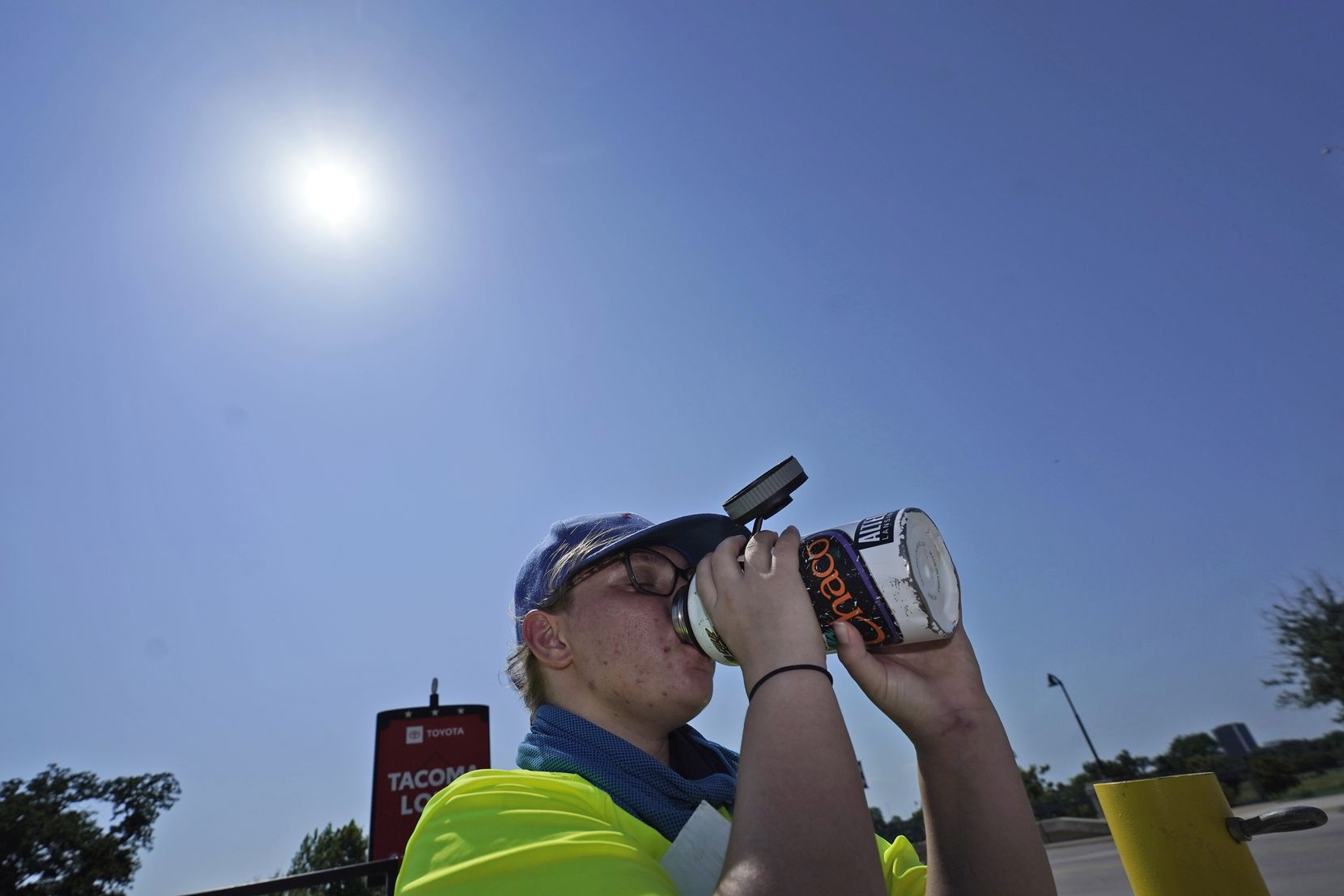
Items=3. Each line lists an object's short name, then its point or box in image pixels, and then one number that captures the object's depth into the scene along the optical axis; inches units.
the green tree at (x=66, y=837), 842.8
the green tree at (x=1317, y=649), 762.2
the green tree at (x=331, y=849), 777.6
